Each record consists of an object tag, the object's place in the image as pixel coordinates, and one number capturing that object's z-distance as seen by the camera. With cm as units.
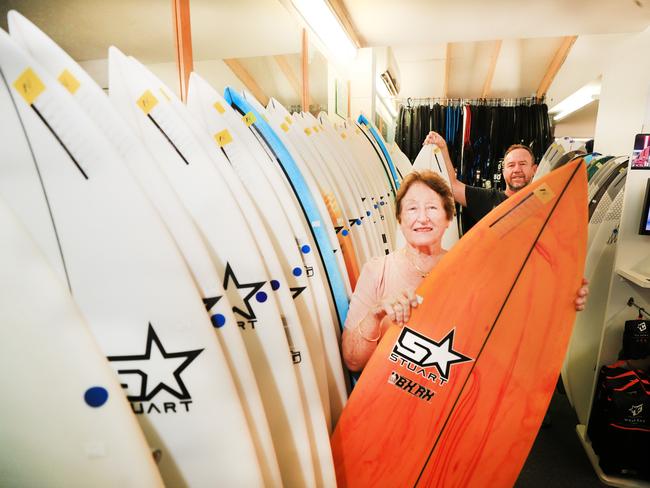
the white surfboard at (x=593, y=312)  214
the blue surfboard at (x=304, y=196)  125
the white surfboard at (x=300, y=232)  108
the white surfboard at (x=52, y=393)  55
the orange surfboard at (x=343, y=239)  149
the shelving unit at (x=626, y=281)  188
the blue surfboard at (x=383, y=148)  294
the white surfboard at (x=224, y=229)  83
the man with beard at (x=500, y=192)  245
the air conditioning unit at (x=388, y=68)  353
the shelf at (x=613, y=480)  186
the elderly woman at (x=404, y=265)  115
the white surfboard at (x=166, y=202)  66
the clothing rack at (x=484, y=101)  512
